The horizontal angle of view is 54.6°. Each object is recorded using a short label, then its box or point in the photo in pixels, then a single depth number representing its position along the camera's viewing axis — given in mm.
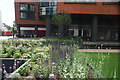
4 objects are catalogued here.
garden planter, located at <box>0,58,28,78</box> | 5176
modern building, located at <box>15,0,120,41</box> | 18250
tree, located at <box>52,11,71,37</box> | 14975
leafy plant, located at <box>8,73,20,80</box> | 3039
